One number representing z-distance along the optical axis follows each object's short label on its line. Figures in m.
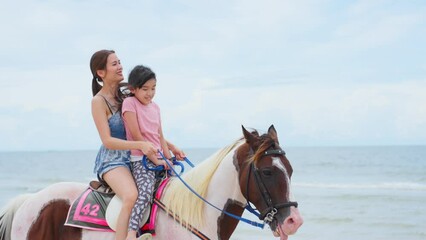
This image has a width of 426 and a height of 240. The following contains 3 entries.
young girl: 3.34
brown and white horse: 2.96
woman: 3.29
